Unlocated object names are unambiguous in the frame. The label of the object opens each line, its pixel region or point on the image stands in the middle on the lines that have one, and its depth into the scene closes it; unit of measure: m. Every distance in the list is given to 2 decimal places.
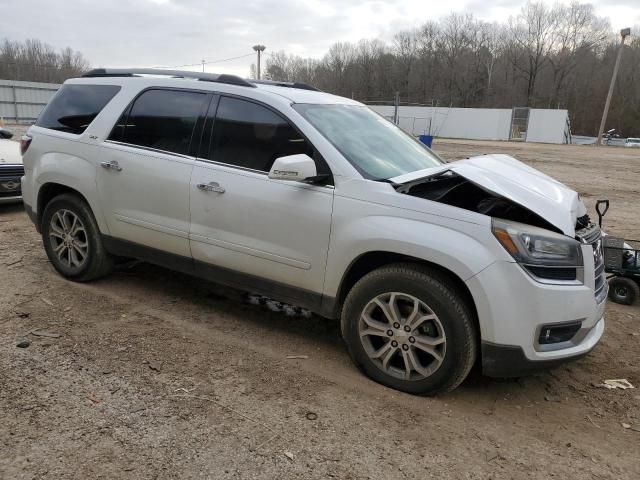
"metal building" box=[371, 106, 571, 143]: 47.72
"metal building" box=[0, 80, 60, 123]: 29.28
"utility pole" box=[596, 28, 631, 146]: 37.03
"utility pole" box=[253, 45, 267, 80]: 40.47
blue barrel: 26.31
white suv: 3.02
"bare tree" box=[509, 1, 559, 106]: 77.38
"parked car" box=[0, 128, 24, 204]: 7.90
